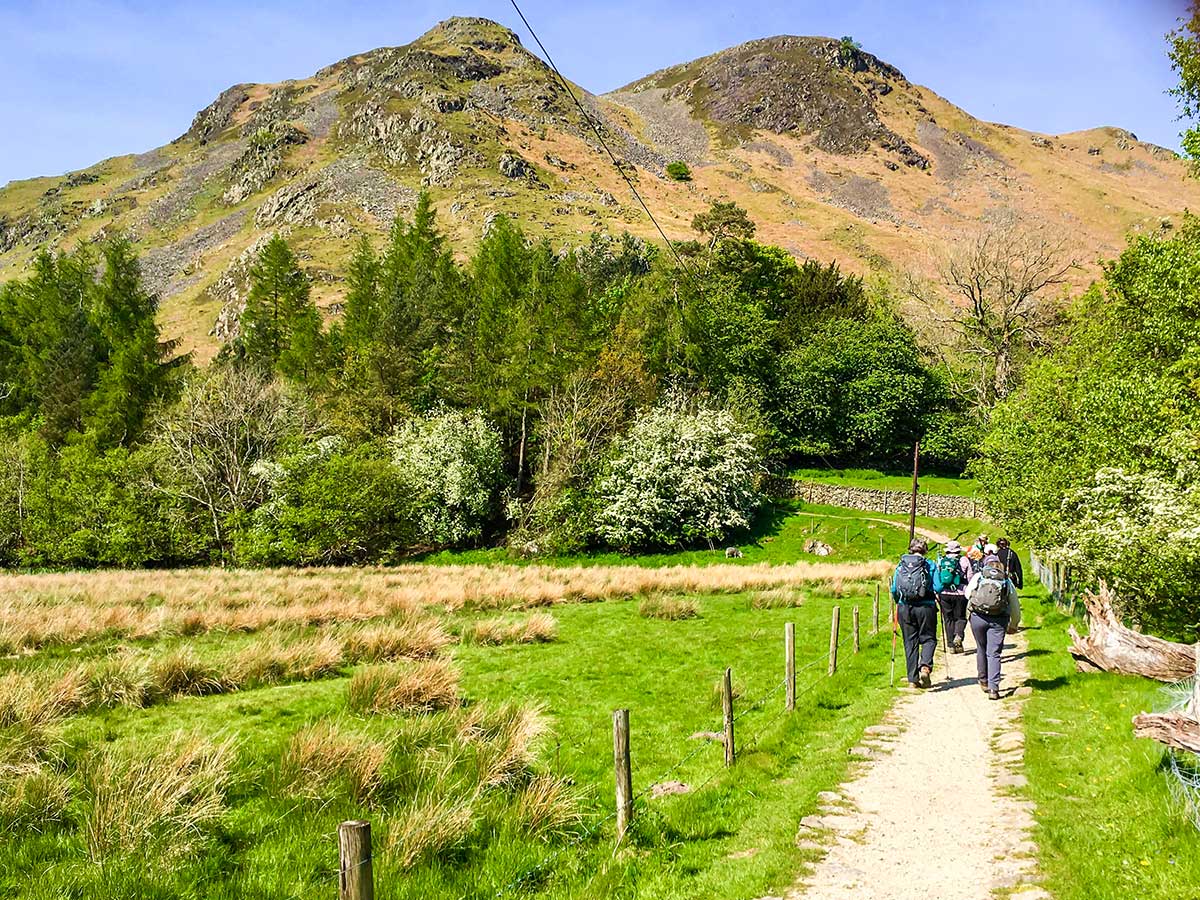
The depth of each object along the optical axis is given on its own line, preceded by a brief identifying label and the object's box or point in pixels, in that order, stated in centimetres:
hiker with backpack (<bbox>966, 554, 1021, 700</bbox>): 1130
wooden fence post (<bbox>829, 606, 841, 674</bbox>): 1310
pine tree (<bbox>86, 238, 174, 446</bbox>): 5053
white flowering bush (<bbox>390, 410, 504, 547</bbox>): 4397
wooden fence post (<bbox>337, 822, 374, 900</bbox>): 391
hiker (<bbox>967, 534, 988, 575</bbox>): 1829
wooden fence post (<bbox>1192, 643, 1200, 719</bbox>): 608
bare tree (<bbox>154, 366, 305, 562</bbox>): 4061
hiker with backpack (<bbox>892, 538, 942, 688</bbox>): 1206
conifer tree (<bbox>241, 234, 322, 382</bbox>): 5828
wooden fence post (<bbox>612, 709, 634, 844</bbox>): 670
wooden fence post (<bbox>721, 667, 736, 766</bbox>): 862
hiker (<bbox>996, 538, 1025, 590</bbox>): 1730
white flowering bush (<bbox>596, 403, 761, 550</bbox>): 4384
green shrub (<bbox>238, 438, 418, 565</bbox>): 3884
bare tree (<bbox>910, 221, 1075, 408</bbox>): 4603
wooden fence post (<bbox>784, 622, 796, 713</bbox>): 1107
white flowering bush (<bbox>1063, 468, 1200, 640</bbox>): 1280
